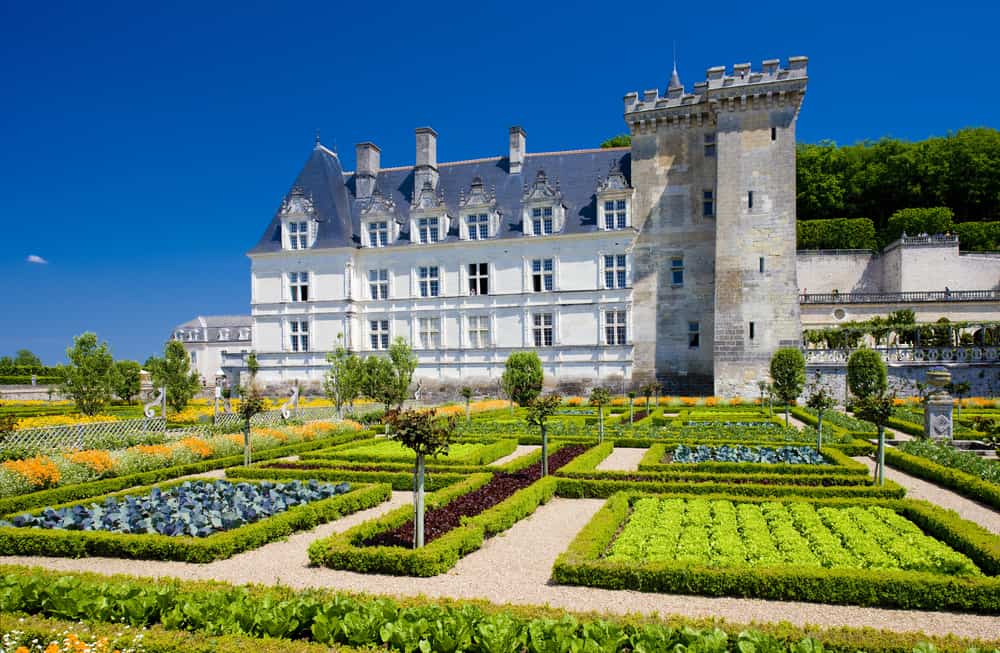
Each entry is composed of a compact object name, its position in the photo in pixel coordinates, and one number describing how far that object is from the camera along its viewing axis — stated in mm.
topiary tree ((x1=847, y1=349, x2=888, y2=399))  28906
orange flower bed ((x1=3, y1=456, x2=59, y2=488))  12328
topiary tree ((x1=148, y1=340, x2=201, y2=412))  29844
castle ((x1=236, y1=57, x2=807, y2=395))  33219
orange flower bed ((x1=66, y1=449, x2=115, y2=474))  13734
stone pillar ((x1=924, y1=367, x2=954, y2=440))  18547
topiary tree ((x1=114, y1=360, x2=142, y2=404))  34884
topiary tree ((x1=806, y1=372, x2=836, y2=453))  16844
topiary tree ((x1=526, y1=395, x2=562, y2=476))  14406
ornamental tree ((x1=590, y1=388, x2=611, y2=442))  19959
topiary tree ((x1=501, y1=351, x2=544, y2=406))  31156
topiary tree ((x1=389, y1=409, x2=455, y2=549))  8750
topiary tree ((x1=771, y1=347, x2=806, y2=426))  27578
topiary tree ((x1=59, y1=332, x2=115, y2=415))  22781
